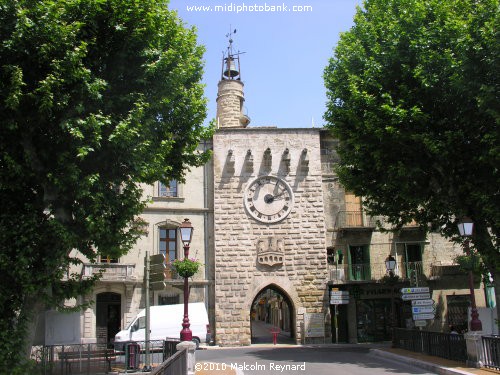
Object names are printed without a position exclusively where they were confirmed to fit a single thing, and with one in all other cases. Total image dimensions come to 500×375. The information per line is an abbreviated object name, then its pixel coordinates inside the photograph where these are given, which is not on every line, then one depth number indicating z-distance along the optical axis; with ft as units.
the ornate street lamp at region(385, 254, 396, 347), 70.69
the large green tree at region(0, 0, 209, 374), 35.70
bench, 51.20
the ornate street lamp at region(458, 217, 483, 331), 48.32
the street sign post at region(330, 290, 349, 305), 82.62
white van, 75.66
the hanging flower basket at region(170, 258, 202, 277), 49.65
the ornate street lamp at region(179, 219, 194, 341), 44.57
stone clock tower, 86.84
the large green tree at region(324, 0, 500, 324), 50.29
